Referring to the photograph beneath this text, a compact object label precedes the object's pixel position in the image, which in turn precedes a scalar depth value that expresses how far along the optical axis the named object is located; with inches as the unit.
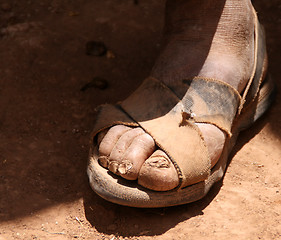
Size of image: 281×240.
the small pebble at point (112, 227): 141.6
